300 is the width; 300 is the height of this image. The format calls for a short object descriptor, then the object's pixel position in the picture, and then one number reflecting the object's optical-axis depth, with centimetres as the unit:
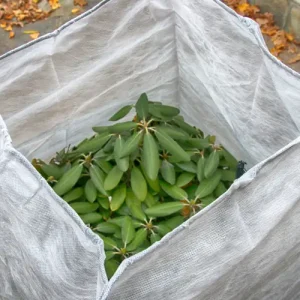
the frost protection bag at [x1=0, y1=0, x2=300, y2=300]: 83
